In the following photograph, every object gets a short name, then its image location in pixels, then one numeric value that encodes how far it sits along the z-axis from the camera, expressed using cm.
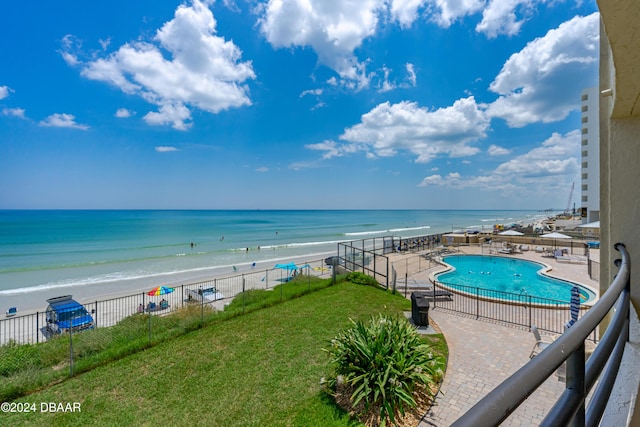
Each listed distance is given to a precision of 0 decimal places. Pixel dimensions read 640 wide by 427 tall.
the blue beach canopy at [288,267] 2339
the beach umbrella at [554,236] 2704
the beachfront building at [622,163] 124
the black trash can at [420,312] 1070
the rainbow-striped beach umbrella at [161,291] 1678
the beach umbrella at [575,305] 880
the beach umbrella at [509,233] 3326
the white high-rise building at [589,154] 3981
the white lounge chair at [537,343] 850
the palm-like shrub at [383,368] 591
